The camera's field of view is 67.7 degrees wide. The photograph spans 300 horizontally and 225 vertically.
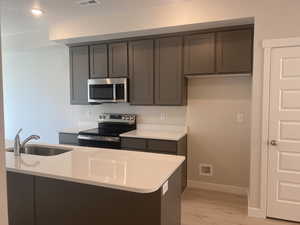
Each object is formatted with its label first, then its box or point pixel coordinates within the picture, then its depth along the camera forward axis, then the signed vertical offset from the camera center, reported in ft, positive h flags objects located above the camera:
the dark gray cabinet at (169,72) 10.88 +1.37
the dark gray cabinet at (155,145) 10.29 -2.19
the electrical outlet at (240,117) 11.13 -0.87
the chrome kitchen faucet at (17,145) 7.11 -1.47
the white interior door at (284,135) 8.31 -1.34
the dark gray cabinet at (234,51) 9.67 +2.14
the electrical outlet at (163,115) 12.45 -0.89
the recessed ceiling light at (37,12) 10.17 +4.06
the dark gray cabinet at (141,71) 11.39 +1.45
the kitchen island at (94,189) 4.99 -2.20
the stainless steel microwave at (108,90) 11.85 +0.50
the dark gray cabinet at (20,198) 6.05 -2.74
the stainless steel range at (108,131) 11.35 -1.73
